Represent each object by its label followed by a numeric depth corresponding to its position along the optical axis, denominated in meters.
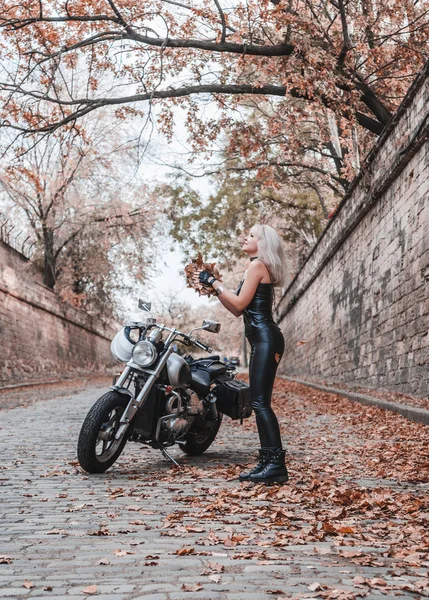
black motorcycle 5.65
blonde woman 5.39
